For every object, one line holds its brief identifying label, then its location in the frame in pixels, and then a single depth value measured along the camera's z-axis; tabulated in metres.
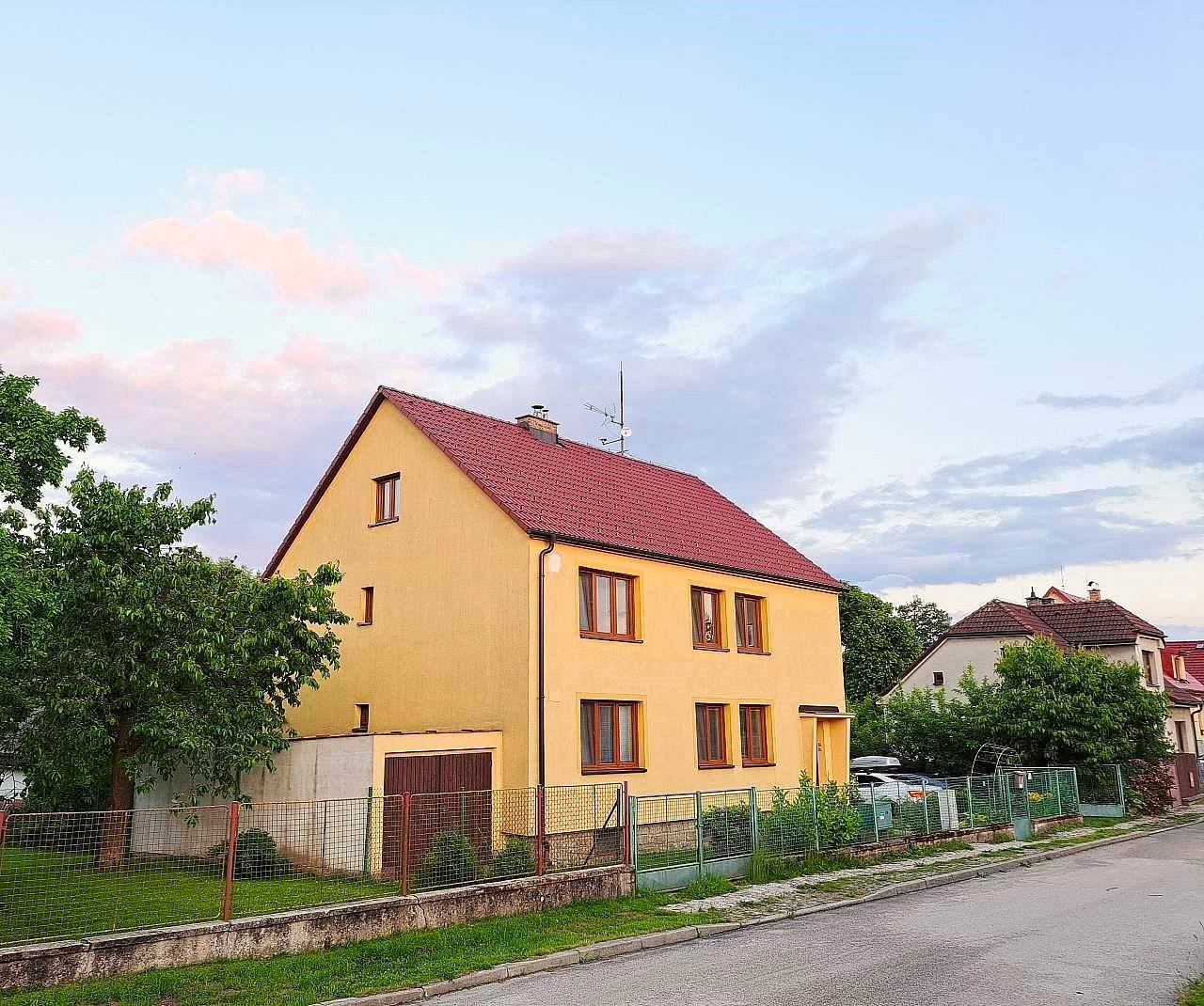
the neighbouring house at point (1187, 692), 43.41
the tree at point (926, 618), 72.00
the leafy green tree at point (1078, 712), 29.34
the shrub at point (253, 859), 12.91
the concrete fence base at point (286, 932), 10.06
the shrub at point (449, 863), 13.95
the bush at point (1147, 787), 30.33
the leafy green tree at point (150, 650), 16.97
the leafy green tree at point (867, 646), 54.03
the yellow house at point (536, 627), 19.25
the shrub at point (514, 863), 14.88
